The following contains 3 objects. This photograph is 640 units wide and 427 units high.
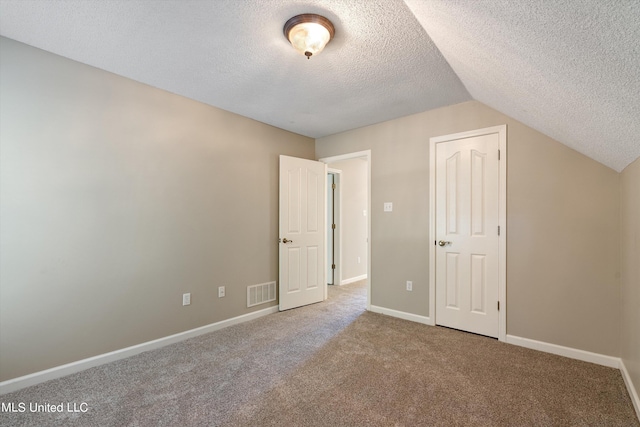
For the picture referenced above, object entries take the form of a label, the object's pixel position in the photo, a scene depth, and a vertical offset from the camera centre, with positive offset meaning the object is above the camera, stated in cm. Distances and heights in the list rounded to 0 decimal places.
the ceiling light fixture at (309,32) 171 +117
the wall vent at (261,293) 346 -99
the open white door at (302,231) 377 -23
